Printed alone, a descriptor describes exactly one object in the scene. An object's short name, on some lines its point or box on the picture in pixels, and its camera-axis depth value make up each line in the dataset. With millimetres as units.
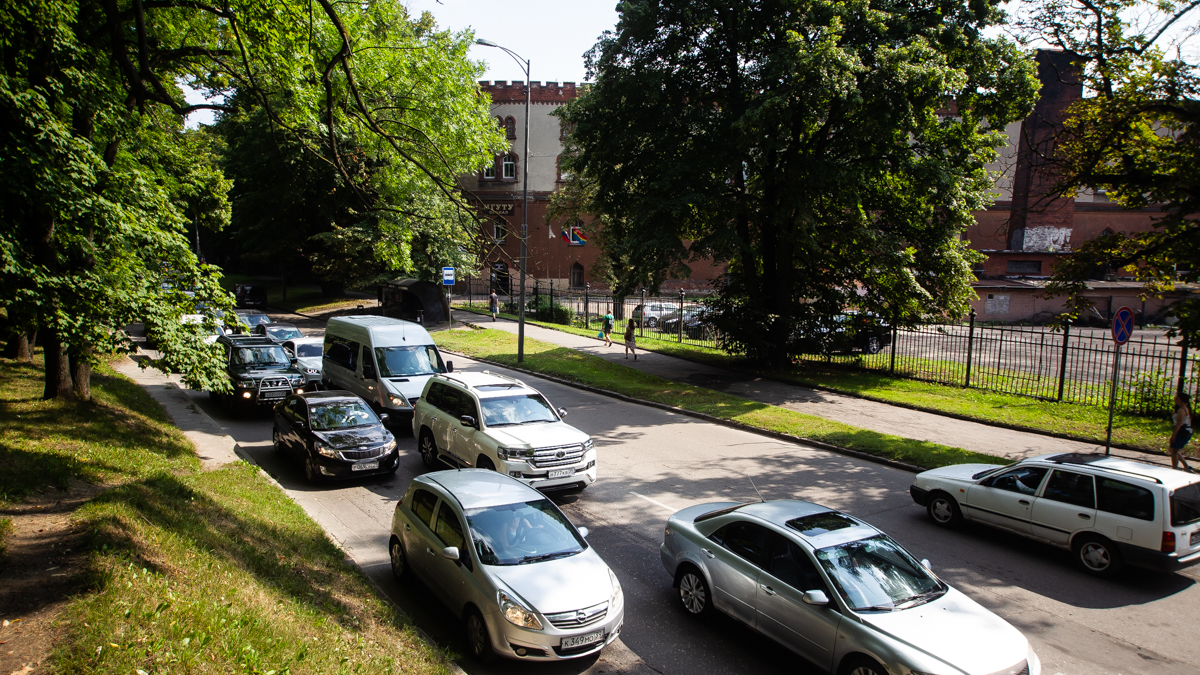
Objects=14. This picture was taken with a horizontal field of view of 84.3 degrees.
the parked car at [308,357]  19312
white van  15266
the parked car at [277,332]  24859
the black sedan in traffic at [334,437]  11445
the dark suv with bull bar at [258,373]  16688
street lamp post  19703
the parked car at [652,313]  33978
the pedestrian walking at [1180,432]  12359
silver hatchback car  6121
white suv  10562
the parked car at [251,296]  44281
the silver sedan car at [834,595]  5551
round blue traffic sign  12281
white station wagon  8234
